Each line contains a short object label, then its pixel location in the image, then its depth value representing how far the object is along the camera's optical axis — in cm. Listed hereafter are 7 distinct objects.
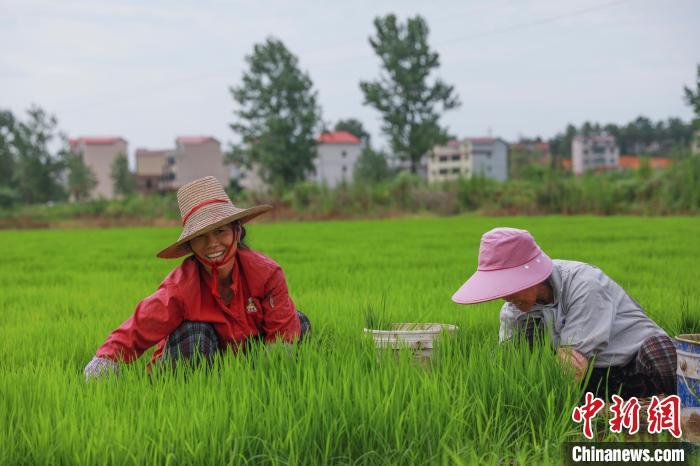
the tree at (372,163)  4889
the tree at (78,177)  4444
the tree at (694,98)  2323
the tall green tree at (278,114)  3309
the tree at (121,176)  4853
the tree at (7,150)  4406
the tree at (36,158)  4072
